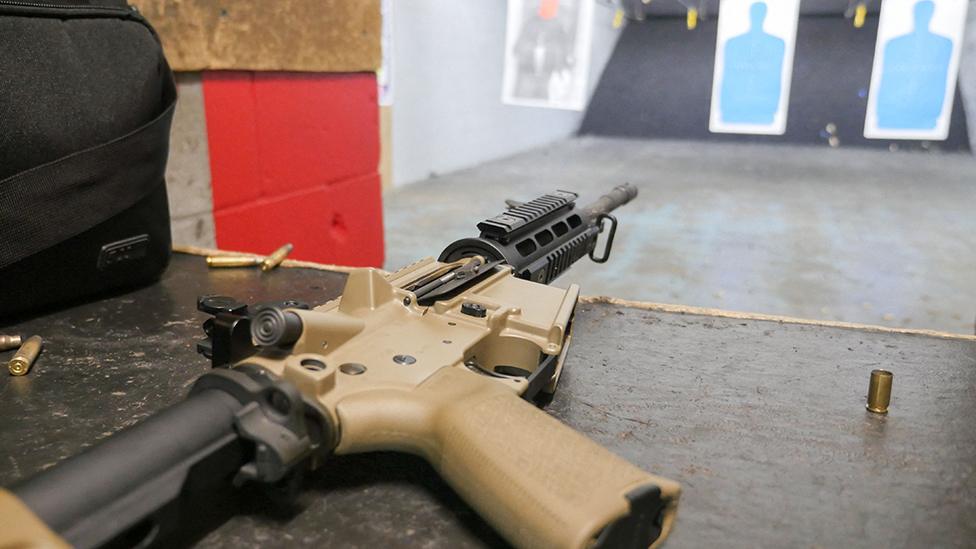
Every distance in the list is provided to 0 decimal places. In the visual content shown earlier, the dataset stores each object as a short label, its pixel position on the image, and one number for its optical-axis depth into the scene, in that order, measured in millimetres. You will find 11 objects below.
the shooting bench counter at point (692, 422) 517
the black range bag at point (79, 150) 796
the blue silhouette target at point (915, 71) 3889
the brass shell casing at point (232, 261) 1124
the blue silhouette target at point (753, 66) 4188
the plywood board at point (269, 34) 1245
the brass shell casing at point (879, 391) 682
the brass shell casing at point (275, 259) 1124
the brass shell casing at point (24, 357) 727
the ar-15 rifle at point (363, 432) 394
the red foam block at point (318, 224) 1496
